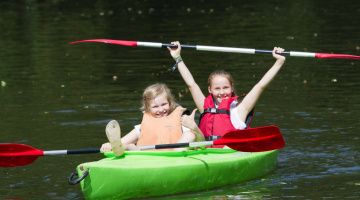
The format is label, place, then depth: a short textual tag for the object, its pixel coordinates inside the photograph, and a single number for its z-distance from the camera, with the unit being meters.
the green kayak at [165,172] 15.06
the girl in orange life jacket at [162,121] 16.75
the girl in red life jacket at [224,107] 17.69
